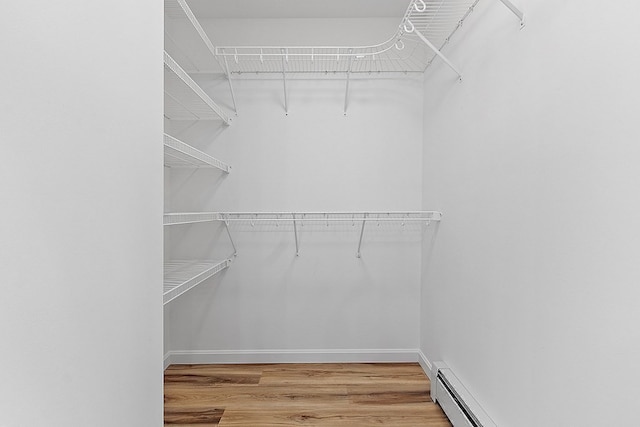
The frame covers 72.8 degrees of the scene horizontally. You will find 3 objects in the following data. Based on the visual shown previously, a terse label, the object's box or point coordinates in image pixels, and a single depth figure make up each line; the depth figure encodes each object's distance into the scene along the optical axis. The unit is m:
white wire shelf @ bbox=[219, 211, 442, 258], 2.86
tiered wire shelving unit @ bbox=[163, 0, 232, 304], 1.81
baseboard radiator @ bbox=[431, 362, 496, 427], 1.79
